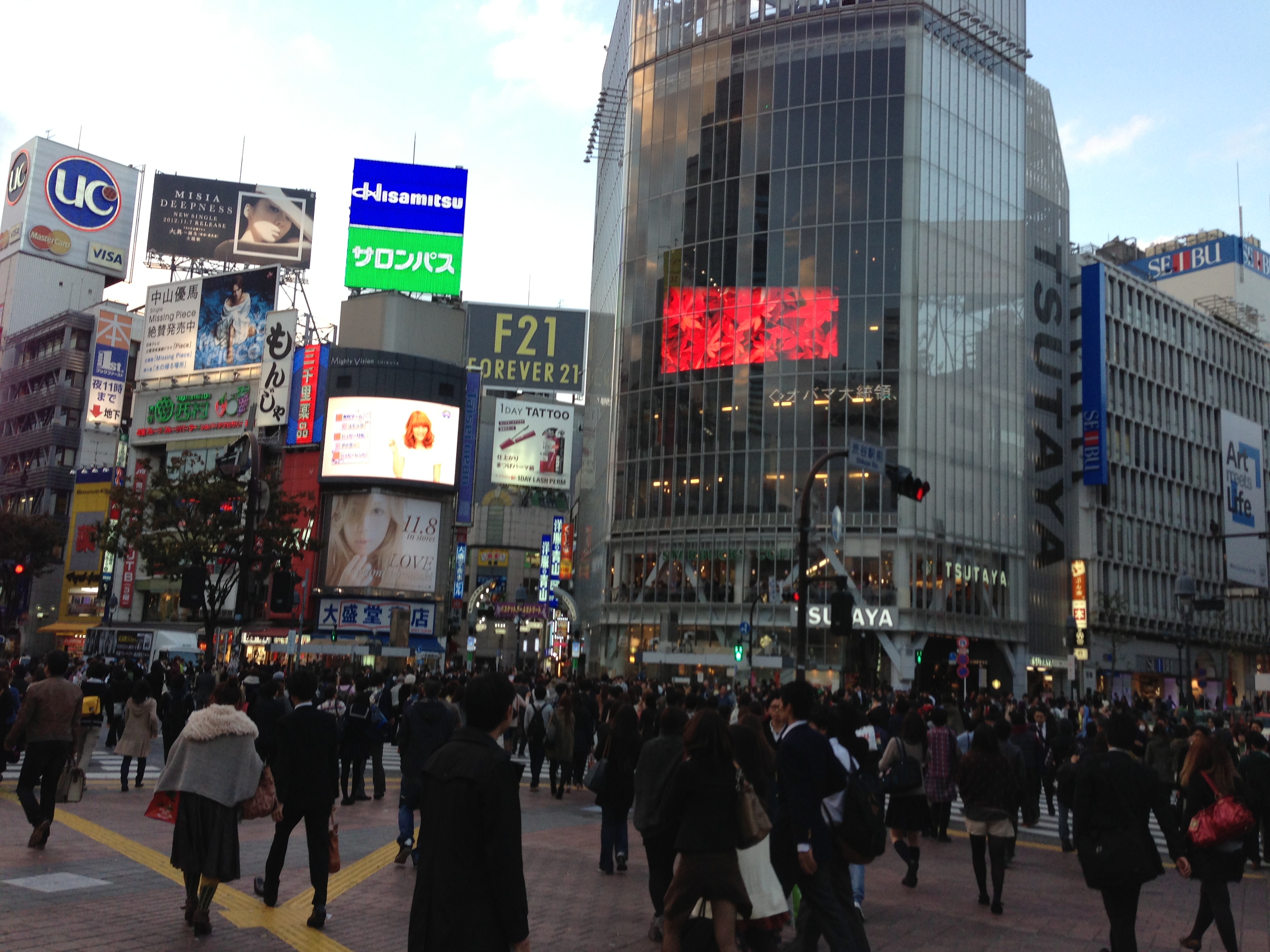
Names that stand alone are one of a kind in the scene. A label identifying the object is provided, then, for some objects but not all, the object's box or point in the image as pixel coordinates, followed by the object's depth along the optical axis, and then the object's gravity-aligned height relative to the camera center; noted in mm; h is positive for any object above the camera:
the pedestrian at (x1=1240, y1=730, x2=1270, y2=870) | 13398 -1337
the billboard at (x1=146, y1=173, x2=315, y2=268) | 88250 +30556
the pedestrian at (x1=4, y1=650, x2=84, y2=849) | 10719 -1257
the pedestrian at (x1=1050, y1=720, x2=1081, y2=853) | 14570 -1805
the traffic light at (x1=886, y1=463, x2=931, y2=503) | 18938 +2683
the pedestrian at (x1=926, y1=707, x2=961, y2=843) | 13883 -1429
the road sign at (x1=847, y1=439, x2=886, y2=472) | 19359 +3202
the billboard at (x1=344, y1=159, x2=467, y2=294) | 75812 +26390
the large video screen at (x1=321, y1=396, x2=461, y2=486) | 66125 +10386
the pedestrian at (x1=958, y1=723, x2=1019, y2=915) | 10734 -1453
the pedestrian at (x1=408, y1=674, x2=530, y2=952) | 4648 -976
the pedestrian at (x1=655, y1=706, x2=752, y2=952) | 6621 -1104
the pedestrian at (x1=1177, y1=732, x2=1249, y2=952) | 8602 -1463
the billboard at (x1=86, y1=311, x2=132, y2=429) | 81875 +17194
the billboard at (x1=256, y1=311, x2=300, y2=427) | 71062 +14907
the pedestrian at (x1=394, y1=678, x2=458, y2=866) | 11633 -1249
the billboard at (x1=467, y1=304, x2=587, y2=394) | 79938 +19805
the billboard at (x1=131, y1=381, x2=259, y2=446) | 72688 +12876
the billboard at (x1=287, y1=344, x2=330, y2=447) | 69188 +13506
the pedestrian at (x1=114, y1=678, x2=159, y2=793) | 15617 -1607
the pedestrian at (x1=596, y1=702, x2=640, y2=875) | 11570 -1658
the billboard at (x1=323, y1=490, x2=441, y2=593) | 66375 +4341
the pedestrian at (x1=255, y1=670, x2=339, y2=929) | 8758 -1257
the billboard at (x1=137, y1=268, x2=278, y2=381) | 73062 +18792
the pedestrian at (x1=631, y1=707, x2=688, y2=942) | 8227 -1206
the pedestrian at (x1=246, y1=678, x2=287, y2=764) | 11984 -1103
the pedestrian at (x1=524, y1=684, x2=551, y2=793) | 19031 -1775
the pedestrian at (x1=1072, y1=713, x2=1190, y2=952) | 7414 -1130
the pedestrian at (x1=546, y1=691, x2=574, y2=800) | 18219 -1736
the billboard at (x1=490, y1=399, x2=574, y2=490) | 74562 +11778
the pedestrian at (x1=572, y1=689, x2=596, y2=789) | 19469 -1798
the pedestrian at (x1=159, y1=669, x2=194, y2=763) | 18453 -1605
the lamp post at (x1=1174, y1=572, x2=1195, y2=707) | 31203 +1786
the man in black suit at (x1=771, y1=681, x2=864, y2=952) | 7324 -1286
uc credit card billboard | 98125 +35005
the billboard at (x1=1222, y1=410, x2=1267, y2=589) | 82500 +12113
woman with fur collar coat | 8227 -1322
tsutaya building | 58125 +16306
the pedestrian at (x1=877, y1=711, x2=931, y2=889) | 12289 -1817
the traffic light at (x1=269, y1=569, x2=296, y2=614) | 17875 +363
